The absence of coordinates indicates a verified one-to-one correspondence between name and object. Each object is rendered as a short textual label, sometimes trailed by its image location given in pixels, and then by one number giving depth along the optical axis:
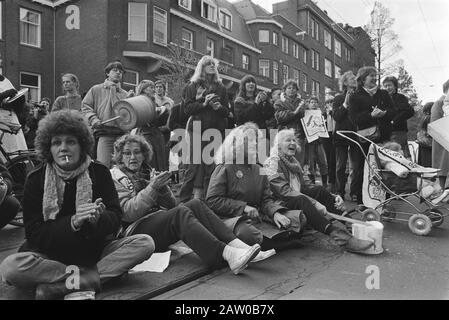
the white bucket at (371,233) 3.76
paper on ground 3.11
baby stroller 4.56
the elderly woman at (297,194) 3.85
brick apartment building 17.16
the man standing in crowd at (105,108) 4.88
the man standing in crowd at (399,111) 6.46
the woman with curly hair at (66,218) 2.47
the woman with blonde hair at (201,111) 5.05
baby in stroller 4.63
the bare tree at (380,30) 7.08
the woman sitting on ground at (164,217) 3.04
